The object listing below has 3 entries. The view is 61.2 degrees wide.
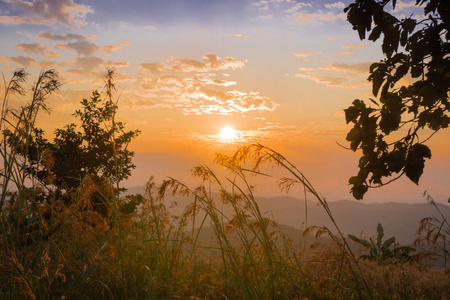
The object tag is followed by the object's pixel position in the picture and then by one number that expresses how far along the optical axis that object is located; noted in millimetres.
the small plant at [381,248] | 10102
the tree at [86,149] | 18141
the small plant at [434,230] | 4684
